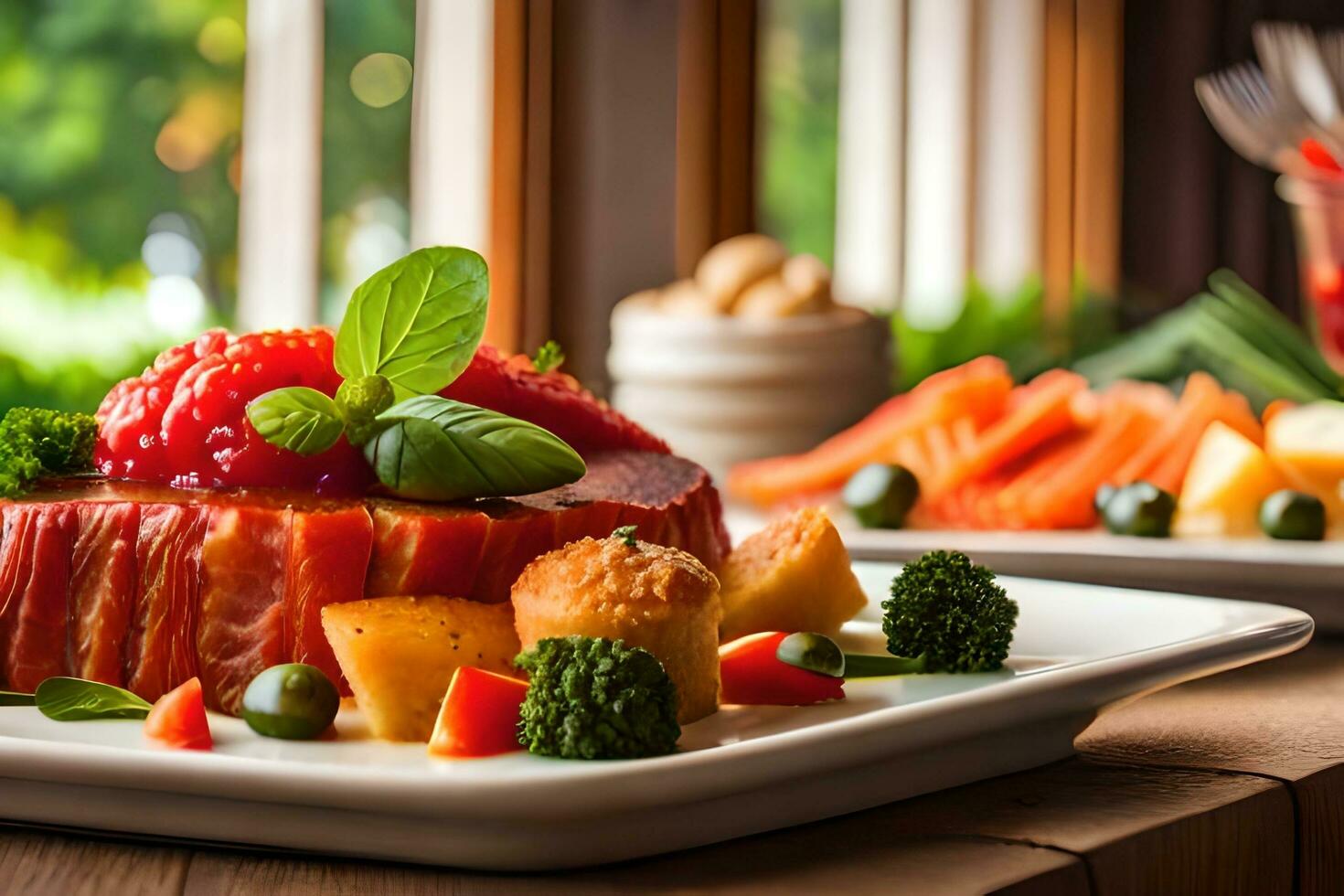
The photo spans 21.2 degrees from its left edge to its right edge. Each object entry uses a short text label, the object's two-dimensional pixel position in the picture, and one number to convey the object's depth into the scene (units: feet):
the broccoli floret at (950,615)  2.66
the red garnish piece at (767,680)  2.57
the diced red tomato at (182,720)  2.44
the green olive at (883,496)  3.51
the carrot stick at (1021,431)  3.78
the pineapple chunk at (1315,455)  3.53
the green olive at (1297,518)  3.38
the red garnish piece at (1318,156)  4.39
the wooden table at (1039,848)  2.31
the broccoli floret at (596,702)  2.36
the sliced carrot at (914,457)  3.89
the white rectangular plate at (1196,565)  3.16
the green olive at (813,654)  2.56
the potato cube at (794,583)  2.77
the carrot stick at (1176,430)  3.70
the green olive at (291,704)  2.45
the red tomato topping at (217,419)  2.69
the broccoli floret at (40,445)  2.67
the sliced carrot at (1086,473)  3.60
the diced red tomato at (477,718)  2.40
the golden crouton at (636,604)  2.48
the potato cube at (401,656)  2.47
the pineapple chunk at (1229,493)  3.49
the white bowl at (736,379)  4.68
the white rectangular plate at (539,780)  2.29
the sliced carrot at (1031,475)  3.64
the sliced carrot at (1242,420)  3.80
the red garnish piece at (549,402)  2.83
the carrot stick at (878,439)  4.02
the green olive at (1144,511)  3.42
